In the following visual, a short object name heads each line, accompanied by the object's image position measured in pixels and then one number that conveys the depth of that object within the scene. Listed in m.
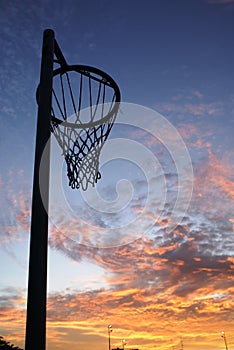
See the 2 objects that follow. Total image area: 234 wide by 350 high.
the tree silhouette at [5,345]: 35.69
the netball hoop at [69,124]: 4.95
